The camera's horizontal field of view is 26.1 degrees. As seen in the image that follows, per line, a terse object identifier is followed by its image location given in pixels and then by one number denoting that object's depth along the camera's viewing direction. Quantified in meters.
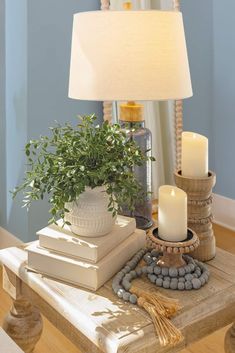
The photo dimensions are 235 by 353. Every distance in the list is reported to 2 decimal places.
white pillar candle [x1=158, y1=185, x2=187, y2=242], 1.18
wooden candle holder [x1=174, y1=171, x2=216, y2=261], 1.29
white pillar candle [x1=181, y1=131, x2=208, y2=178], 1.30
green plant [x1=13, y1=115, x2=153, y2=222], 1.15
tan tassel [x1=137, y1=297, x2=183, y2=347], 0.98
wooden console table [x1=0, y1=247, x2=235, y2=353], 0.99
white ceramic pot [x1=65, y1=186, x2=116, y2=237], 1.19
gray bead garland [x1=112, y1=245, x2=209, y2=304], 1.15
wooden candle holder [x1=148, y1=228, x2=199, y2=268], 1.16
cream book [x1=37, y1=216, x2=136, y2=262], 1.17
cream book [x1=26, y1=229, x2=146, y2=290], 1.16
